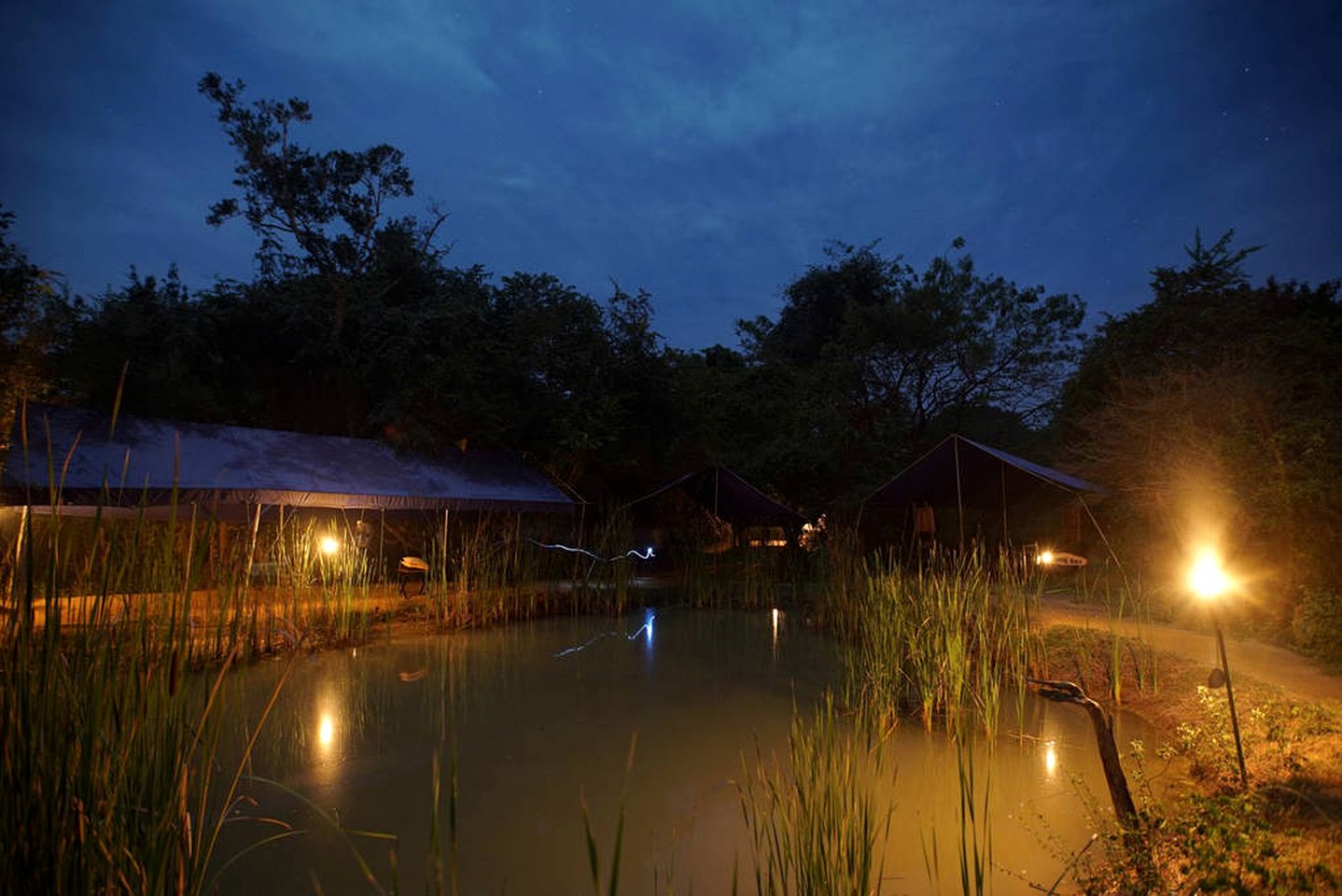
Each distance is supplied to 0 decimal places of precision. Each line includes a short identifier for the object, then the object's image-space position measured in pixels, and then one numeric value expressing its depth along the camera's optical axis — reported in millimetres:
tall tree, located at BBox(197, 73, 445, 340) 12109
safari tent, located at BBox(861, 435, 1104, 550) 7305
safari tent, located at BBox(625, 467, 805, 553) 10828
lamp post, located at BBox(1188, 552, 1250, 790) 2982
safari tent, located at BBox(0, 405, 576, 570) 7016
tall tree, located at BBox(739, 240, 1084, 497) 14195
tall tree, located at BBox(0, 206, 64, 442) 7816
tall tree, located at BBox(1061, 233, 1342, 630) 6199
